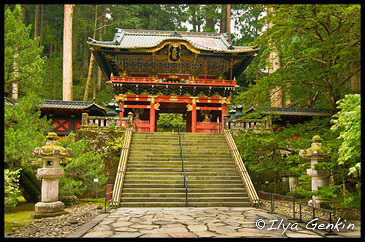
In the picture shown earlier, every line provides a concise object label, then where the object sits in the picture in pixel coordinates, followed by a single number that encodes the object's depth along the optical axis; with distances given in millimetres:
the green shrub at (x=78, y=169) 8914
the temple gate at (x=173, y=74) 17656
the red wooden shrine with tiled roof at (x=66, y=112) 16812
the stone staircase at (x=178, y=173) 9633
